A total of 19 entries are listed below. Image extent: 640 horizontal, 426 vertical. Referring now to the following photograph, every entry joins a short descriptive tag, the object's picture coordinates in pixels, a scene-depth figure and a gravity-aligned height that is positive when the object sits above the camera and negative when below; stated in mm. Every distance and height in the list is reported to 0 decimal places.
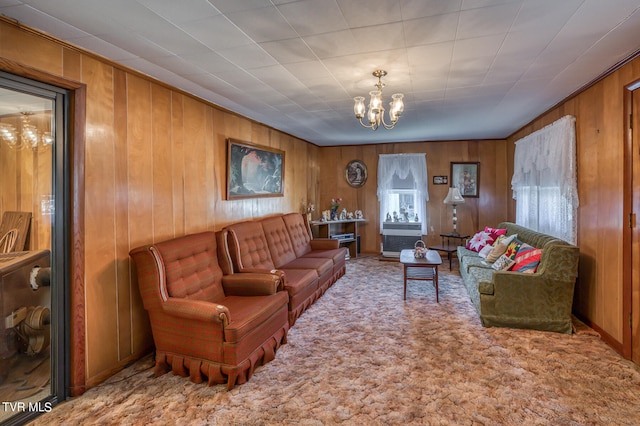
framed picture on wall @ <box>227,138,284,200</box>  4078 +564
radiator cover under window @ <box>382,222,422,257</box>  6645 -595
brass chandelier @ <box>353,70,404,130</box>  2760 +923
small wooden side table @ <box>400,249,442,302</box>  4082 -709
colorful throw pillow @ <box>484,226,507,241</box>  5168 -416
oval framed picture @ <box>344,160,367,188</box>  7277 +819
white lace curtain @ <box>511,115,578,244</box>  3510 +361
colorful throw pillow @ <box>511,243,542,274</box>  3348 -582
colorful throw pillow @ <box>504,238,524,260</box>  3876 -526
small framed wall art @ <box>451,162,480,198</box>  6625 +633
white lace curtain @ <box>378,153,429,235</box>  6828 +741
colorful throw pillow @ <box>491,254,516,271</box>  3668 -675
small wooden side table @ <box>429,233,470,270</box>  5828 -748
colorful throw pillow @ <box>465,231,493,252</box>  5148 -565
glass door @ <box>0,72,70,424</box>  2012 -256
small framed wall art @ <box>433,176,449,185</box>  6789 +602
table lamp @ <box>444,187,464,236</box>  6254 +213
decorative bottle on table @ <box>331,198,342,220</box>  6922 +32
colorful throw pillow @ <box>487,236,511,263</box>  4352 -598
